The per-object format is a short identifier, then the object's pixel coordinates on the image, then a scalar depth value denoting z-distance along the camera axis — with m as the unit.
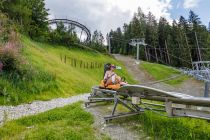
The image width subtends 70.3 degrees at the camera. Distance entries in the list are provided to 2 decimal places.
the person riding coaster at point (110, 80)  5.60
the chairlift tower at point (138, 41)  39.32
